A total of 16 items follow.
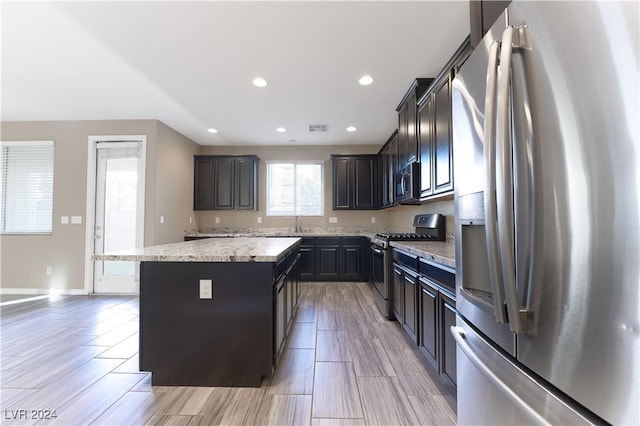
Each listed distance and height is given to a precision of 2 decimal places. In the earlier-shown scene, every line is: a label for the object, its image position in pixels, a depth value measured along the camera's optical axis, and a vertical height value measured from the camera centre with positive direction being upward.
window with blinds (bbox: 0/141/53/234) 4.32 +0.62
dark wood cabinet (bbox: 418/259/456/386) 1.59 -0.62
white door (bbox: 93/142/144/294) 4.23 +0.16
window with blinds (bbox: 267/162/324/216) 5.76 +0.72
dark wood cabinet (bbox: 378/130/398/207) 4.07 +0.92
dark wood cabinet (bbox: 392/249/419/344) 2.24 -0.61
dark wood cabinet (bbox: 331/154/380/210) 5.38 +0.83
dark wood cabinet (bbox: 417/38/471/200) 2.27 +0.85
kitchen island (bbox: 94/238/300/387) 1.85 -0.66
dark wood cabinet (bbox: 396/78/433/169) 2.99 +1.23
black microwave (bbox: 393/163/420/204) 3.06 +0.48
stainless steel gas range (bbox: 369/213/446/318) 3.08 -0.29
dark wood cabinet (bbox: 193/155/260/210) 5.40 +0.84
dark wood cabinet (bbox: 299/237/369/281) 5.02 -0.66
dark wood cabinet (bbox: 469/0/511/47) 1.02 +0.81
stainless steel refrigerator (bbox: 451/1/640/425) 0.48 +0.03
